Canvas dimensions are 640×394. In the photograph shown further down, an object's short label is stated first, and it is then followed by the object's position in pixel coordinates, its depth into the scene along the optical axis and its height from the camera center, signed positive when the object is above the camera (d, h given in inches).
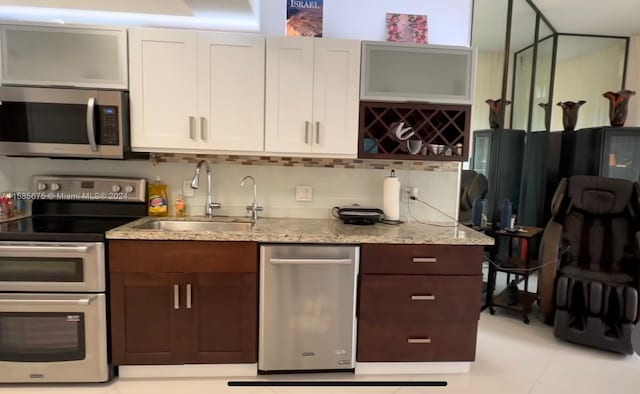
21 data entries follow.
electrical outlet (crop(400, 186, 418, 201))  107.0 -9.3
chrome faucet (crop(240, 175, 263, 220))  102.1 -13.9
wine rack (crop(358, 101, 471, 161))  93.8 +7.6
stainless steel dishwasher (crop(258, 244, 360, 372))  81.5 -33.5
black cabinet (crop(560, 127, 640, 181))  140.1 +5.4
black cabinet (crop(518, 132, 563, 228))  164.7 -5.3
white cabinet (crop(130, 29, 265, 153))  87.7 +15.3
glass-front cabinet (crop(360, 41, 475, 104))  92.0 +21.8
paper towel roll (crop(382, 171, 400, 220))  99.3 -10.4
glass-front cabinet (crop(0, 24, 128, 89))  84.7 +21.8
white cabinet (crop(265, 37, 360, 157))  90.0 +15.1
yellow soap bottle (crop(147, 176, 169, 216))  100.0 -12.7
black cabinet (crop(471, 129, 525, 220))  146.0 +0.5
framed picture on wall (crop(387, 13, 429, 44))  103.1 +37.1
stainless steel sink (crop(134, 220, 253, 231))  96.2 -18.6
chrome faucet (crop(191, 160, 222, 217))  100.0 -13.1
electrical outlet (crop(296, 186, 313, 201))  104.7 -9.9
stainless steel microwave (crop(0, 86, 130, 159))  84.7 +6.5
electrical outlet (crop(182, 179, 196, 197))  102.9 -9.8
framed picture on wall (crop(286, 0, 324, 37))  96.4 +36.2
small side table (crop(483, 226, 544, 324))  121.2 -38.6
